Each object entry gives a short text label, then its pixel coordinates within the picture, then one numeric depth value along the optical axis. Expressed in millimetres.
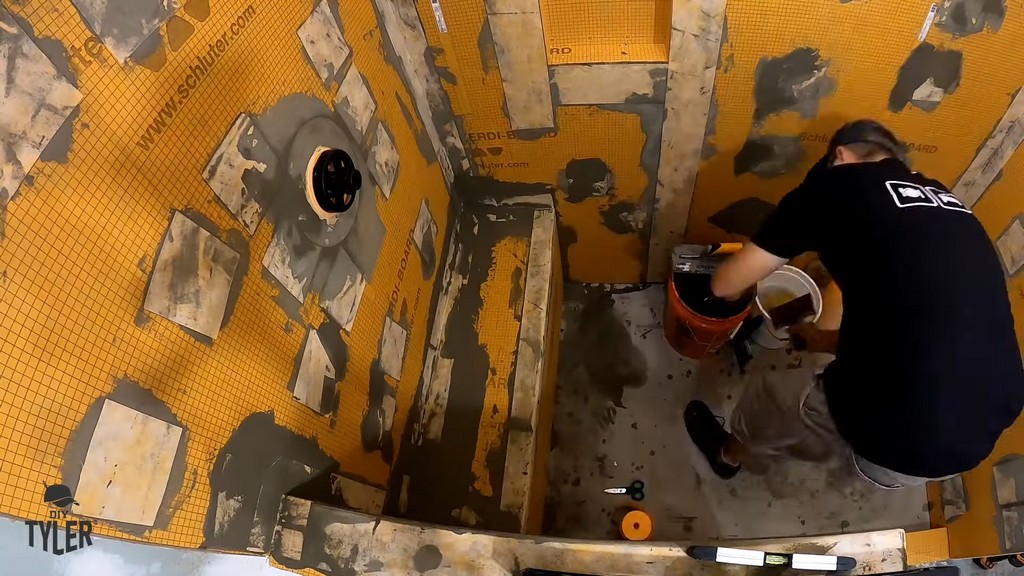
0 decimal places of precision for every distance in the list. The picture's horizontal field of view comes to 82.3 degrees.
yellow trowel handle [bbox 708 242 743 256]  1795
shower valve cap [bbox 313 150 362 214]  1012
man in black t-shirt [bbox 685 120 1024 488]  999
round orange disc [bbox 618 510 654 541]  1748
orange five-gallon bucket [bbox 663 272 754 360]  1741
